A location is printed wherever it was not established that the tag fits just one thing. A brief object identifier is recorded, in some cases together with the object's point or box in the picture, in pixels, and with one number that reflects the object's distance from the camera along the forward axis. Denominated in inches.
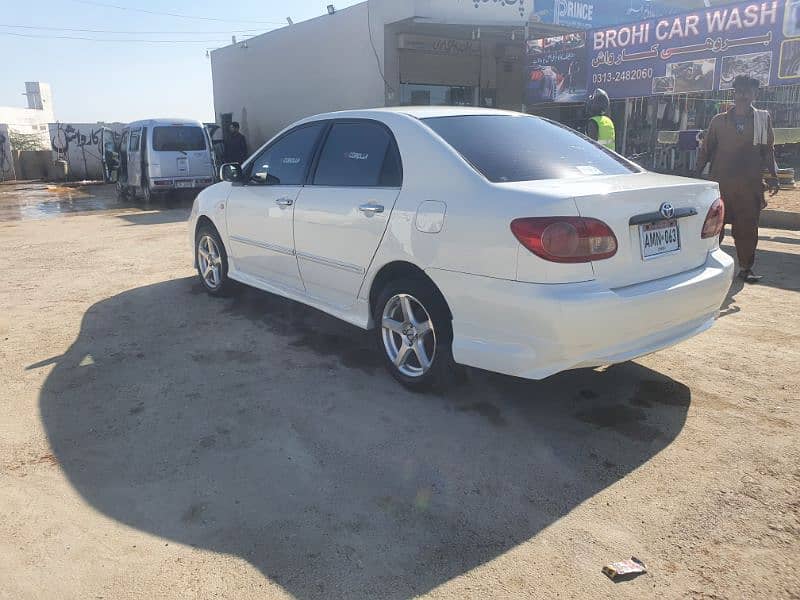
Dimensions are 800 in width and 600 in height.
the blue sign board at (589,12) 685.9
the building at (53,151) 951.6
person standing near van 642.2
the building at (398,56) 661.3
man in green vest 317.7
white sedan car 120.8
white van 574.6
